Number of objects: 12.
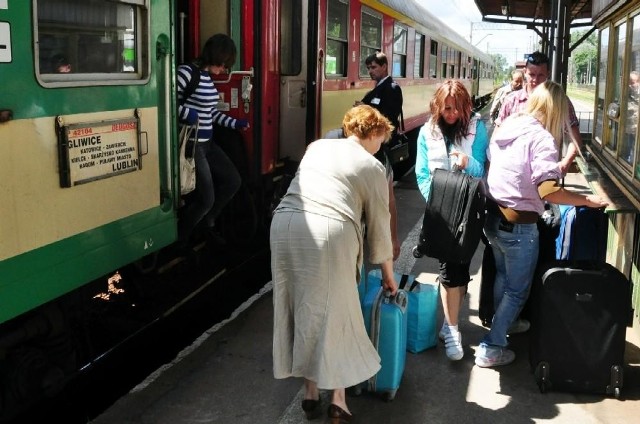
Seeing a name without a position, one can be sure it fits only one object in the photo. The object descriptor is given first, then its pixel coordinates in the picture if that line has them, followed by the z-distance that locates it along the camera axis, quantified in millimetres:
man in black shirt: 6781
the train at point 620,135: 4527
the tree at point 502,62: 118438
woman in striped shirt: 4828
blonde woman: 3875
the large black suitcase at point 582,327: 3789
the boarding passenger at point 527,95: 5430
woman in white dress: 3299
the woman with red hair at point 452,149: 4285
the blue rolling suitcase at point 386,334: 3771
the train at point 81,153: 2936
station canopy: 12961
